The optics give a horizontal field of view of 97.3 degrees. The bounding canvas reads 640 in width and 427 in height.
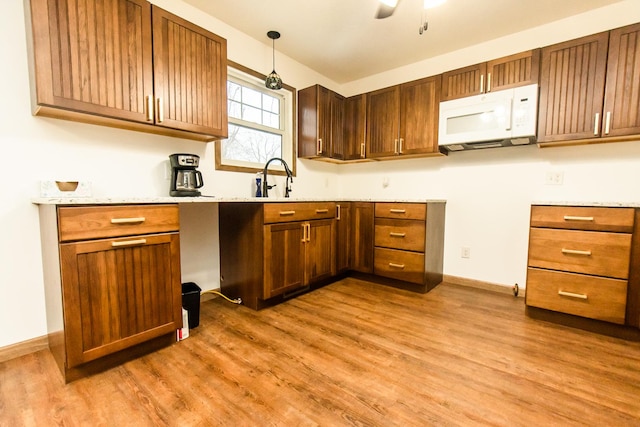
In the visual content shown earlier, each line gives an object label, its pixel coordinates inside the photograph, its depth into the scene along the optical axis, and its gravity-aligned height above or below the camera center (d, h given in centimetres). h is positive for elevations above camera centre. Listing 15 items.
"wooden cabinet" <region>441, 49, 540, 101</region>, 227 +104
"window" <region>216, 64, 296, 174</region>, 261 +71
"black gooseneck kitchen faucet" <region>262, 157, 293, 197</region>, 261 +9
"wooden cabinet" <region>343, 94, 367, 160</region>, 326 +82
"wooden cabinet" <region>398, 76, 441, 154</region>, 273 +80
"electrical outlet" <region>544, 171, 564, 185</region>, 241 +16
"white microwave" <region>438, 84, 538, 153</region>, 224 +65
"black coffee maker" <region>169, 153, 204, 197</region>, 197 +13
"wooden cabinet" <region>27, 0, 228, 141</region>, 142 +74
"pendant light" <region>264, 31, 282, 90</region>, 253 +102
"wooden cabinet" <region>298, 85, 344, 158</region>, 308 +82
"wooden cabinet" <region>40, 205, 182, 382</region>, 130 -44
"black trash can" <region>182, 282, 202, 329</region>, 192 -76
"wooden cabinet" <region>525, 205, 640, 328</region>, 179 -45
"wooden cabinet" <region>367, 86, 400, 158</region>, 299 +80
